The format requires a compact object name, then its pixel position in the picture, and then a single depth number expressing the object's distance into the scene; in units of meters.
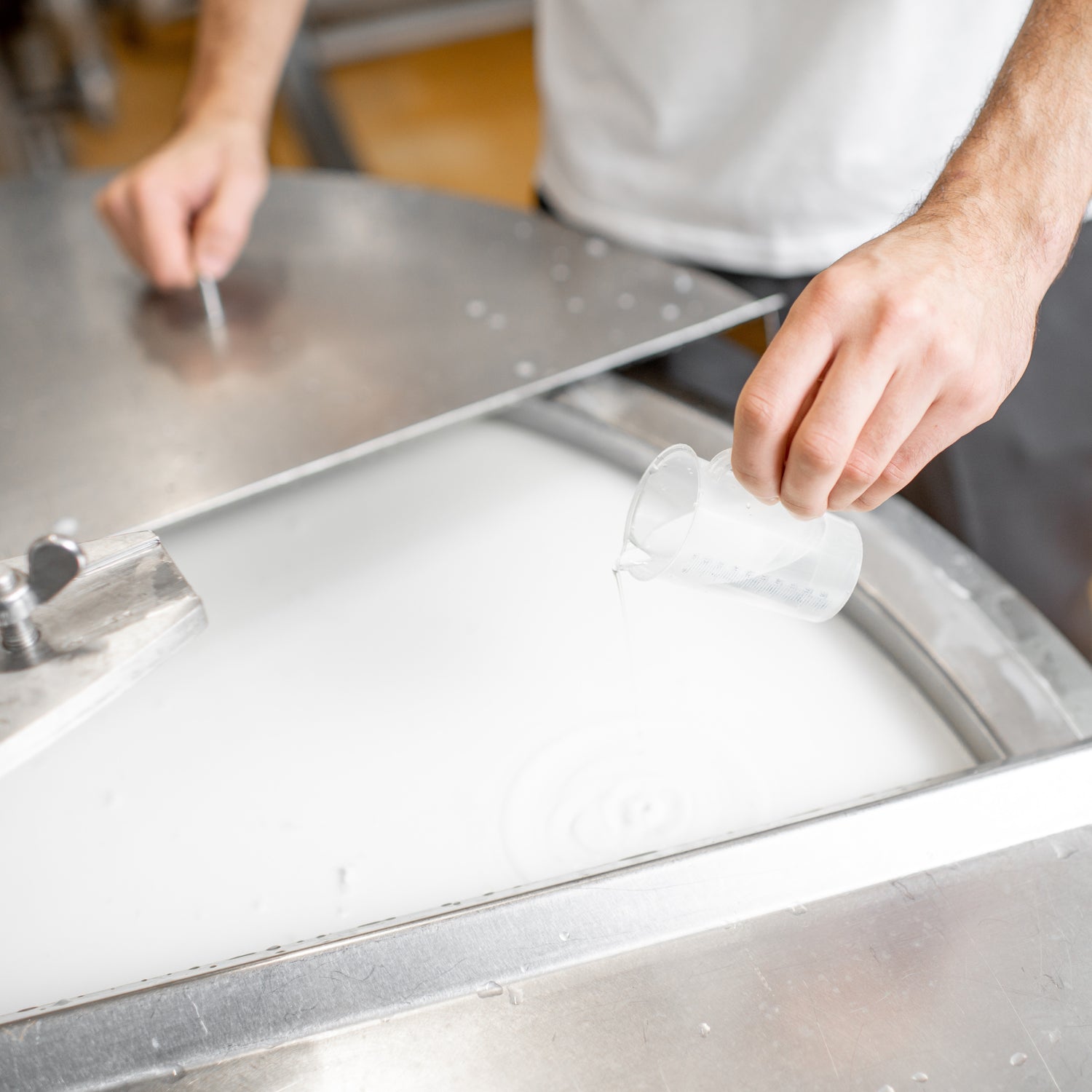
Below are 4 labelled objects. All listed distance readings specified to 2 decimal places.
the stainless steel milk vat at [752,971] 0.57
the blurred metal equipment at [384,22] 3.37
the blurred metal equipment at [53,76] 3.08
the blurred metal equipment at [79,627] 0.56
